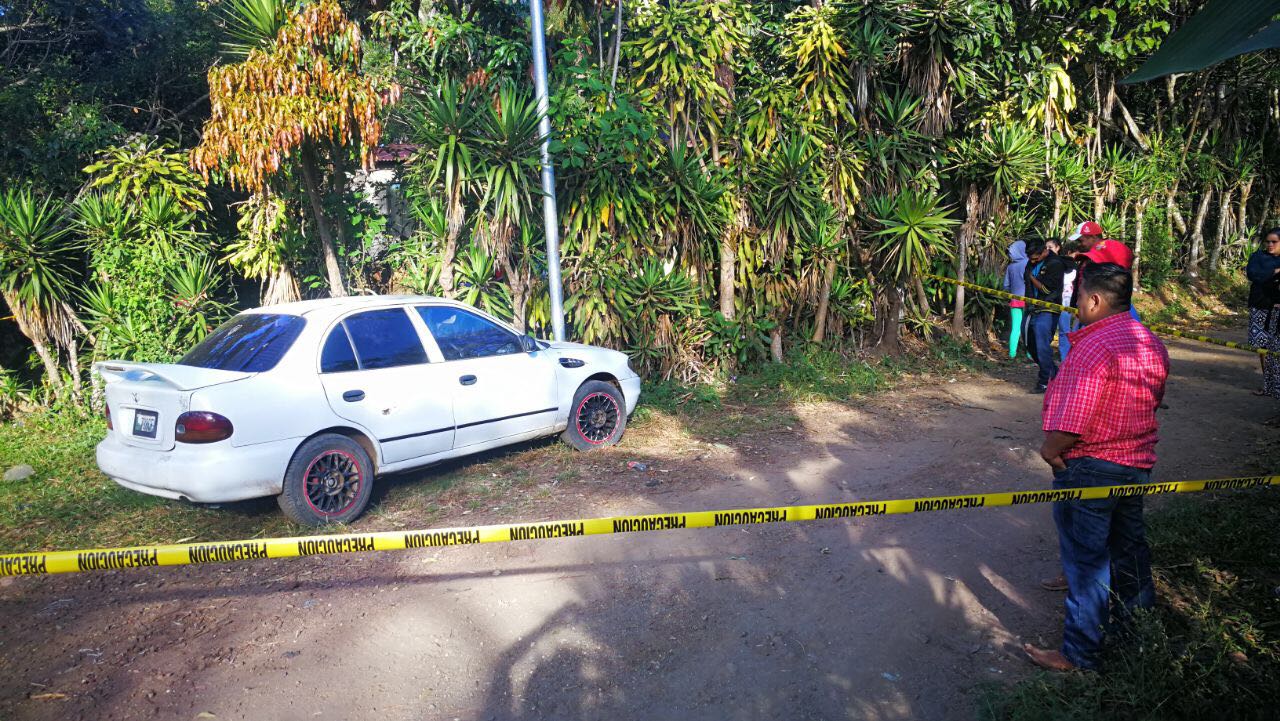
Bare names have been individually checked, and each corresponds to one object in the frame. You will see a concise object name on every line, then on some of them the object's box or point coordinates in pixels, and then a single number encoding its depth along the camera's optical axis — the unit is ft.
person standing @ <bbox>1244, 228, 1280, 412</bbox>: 25.31
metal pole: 26.96
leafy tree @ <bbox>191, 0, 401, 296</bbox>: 25.76
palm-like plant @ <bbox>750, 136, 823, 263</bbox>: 33.47
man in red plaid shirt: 12.01
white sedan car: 17.13
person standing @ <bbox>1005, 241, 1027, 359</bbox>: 32.50
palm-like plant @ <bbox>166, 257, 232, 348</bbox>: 28.09
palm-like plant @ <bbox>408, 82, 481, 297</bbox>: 27.12
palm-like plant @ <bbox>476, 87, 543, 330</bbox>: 27.58
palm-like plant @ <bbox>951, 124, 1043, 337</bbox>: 37.40
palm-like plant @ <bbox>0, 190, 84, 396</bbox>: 25.61
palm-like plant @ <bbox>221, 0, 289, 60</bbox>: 26.30
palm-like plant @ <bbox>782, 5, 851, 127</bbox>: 34.73
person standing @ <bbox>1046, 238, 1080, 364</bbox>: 25.96
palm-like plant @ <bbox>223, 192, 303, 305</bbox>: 29.01
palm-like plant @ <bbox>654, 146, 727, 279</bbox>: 31.73
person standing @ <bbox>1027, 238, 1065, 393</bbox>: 29.22
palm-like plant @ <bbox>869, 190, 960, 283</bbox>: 35.19
